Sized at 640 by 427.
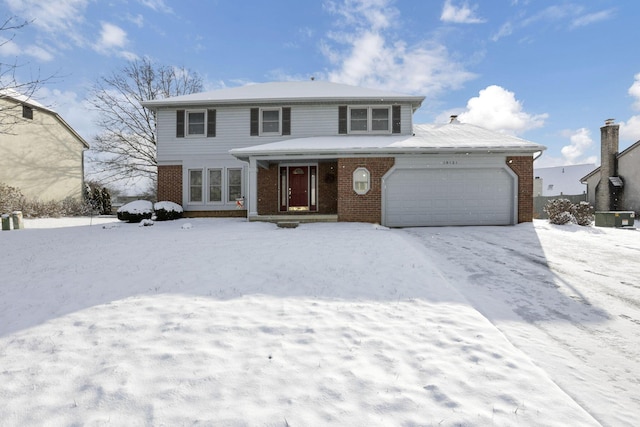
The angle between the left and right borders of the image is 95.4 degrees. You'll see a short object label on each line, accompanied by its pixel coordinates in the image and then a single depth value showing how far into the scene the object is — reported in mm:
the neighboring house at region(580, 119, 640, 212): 18859
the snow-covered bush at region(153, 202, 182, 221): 13195
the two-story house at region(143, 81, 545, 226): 13750
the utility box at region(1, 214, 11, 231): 11273
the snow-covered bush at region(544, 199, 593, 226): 11914
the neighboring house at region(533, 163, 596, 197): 33906
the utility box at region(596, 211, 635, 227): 12148
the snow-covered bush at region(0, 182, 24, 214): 15562
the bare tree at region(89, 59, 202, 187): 22766
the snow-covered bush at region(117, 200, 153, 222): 12969
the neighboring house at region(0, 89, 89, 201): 17359
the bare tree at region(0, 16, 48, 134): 7953
